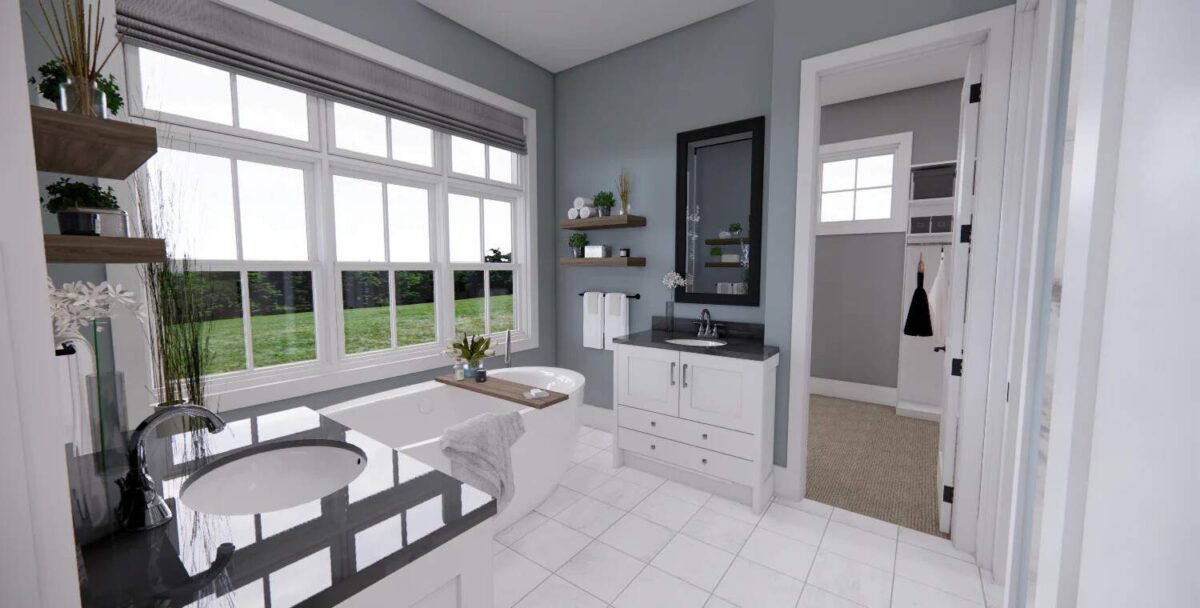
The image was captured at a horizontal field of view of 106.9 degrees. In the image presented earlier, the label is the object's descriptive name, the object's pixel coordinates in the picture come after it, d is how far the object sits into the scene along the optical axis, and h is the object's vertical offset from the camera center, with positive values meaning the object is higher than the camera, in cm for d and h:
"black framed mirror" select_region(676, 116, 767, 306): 302 +43
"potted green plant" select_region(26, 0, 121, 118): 95 +41
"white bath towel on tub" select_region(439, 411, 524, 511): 191 -79
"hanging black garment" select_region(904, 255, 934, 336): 380 -38
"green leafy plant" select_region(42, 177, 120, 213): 109 +19
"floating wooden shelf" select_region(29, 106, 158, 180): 88 +27
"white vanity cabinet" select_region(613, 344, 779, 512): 257 -90
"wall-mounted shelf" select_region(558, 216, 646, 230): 342 +39
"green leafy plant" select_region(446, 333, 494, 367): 292 -52
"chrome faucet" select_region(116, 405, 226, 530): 87 -46
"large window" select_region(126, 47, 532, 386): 218 +32
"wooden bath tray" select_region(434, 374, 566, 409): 252 -72
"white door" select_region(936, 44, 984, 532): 214 +1
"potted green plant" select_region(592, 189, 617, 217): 355 +56
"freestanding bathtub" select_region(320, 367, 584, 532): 241 -89
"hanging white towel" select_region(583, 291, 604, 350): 378 -41
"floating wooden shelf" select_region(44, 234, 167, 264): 101 +5
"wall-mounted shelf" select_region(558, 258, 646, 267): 347 +8
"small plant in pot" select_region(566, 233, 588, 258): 378 +25
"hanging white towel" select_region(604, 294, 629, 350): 364 -36
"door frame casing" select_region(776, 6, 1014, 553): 200 +46
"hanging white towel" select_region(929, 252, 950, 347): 374 -20
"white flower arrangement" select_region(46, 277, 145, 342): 107 -9
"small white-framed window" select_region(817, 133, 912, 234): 409 +85
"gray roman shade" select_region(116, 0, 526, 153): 197 +113
